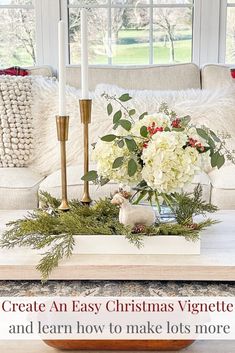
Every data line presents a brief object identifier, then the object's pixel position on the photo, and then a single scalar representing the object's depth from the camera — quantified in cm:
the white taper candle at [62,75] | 236
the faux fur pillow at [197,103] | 339
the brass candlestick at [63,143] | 239
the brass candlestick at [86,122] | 246
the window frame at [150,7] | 418
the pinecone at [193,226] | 230
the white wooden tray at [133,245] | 226
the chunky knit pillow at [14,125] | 336
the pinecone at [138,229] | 227
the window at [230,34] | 418
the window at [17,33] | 419
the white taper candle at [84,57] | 242
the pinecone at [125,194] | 235
